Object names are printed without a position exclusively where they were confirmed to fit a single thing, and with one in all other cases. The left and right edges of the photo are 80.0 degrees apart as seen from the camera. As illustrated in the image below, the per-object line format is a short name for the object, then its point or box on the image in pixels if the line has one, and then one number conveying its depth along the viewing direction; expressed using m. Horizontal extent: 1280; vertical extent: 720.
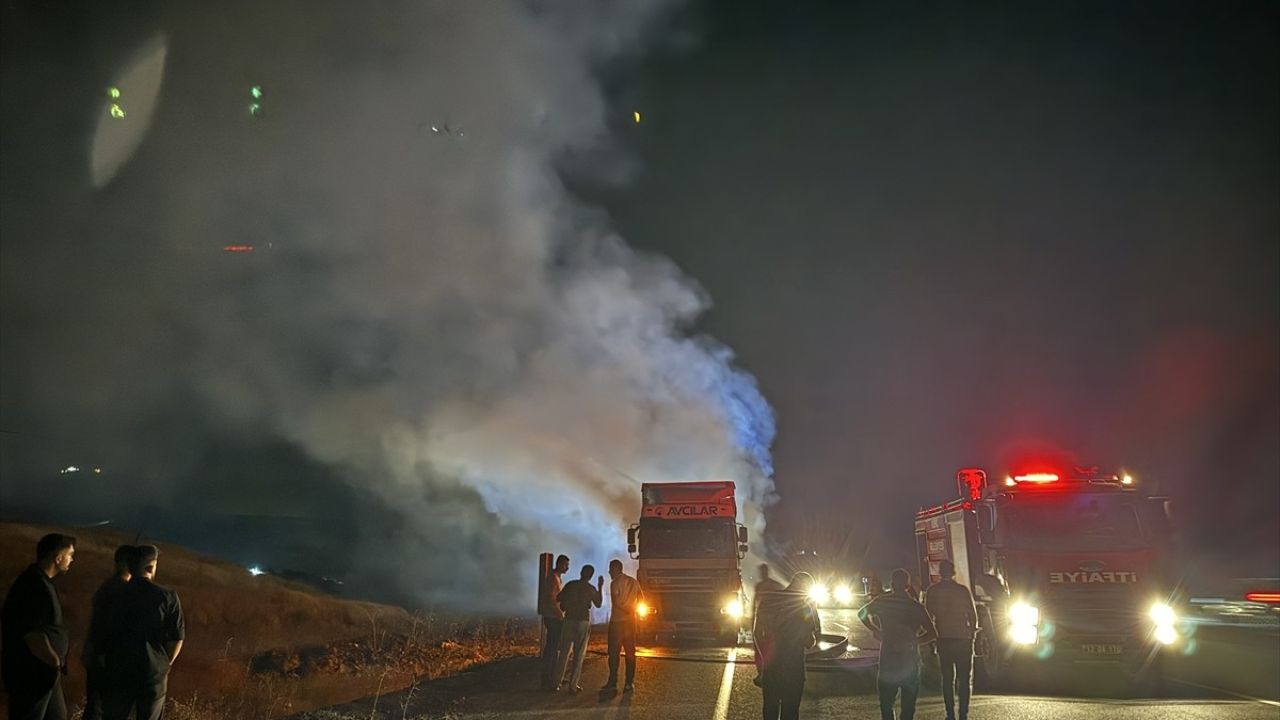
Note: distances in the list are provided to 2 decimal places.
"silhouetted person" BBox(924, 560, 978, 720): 8.37
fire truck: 11.12
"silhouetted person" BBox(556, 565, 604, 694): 10.28
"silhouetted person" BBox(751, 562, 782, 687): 7.31
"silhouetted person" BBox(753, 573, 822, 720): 6.93
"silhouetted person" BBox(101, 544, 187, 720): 5.53
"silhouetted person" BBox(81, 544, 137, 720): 5.54
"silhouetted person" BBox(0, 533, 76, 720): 5.18
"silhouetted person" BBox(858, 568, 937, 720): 7.59
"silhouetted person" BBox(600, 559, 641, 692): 10.41
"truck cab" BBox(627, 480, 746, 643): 17.58
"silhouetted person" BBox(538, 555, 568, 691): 10.44
